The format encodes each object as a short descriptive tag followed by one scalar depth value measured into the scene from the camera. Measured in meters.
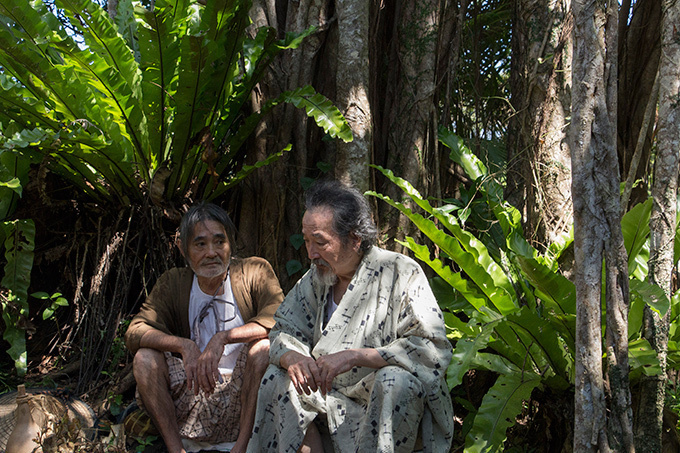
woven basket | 2.89
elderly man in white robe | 2.19
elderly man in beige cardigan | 2.71
